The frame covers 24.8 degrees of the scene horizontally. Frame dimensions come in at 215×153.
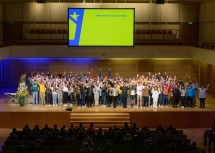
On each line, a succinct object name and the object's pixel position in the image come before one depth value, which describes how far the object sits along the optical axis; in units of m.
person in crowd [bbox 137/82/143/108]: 21.92
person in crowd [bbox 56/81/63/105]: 22.25
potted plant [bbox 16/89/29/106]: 22.09
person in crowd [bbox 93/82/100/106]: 22.14
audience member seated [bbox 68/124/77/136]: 16.27
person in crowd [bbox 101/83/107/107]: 22.10
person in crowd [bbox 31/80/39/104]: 22.25
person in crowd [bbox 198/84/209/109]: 21.78
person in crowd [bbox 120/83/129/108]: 21.88
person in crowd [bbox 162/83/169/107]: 21.88
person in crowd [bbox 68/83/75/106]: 22.23
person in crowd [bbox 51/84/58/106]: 22.23
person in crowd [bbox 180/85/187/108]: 21.88
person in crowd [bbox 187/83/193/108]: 21.72
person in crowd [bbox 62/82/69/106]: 22.20
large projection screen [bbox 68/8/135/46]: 26.27
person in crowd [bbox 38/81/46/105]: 22.25
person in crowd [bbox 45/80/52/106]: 22.28
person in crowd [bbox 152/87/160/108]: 21.89
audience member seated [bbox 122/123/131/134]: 16.67
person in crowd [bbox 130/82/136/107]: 22.00
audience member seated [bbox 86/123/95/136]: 16.48
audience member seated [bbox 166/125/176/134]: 16.79
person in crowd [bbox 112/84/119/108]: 21.86
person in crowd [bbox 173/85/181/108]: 21.91
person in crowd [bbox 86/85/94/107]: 21.95
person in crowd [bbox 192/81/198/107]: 21.66
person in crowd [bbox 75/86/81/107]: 22.11
